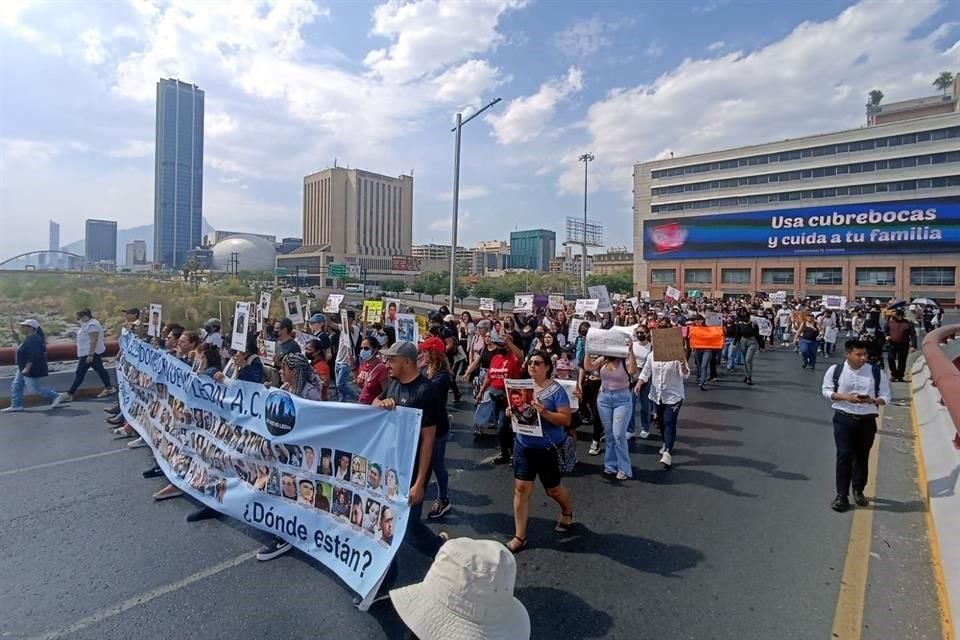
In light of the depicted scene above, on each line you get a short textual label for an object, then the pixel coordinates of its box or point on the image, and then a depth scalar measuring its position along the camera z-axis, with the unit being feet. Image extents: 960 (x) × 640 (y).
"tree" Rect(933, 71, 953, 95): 310.45
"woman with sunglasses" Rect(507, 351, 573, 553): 14.67
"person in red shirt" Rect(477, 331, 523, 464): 22.84
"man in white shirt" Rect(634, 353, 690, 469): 22.35
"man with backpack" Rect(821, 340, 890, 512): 17.30
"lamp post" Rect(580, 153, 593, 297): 165.18
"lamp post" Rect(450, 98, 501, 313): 71.87
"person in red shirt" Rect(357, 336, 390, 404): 16.55
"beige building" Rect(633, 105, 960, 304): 188.34
